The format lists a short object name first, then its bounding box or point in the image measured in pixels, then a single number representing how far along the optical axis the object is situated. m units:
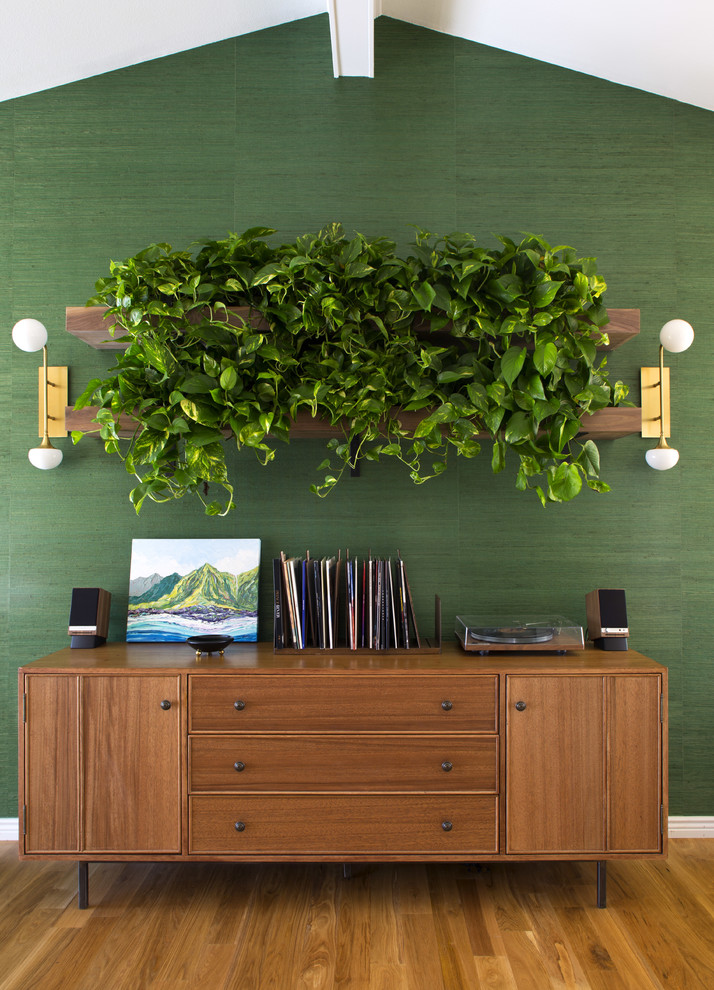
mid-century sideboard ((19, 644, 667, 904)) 2.08
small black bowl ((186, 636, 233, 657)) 2.25
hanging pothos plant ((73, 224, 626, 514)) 2.07
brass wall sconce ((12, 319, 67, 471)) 2.45
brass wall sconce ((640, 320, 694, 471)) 2.53
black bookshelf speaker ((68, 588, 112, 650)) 2.40
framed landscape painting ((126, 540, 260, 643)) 2.53
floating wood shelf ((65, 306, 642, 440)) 2.27
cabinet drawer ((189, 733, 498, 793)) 2.09
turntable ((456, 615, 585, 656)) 2.24
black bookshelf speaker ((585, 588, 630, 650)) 2.37
